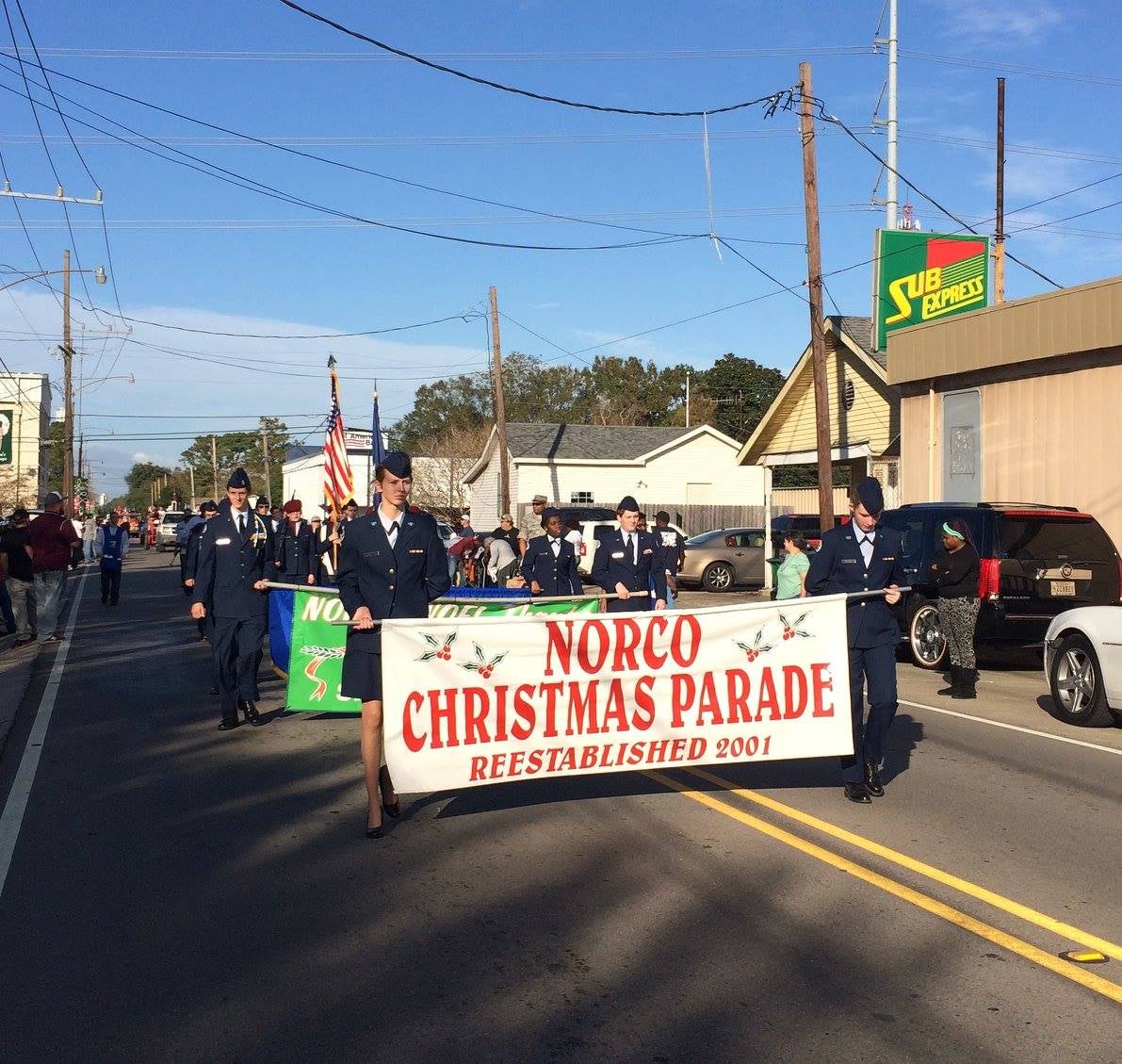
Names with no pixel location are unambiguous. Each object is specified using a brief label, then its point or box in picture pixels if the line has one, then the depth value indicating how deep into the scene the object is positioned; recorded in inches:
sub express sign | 994.7
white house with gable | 1894.7
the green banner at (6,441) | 1676.9
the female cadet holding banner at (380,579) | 268.4
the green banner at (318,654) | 408.2
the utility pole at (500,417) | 1491.1
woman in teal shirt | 541.4
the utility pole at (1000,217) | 1171.9
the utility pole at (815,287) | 858.8
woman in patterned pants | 498.3
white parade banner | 265.9
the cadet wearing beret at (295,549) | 598.9
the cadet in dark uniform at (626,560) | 479.2
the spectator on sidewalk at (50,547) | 664.4
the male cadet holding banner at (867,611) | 303.1
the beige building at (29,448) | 2310.5
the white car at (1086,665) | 426.9
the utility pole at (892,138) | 1264.8
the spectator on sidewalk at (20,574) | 663.1
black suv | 551.2
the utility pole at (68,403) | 1780.3
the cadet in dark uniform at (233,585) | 411.5
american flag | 783.7
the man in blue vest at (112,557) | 992.9
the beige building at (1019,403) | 701.9
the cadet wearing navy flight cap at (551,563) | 557.6
